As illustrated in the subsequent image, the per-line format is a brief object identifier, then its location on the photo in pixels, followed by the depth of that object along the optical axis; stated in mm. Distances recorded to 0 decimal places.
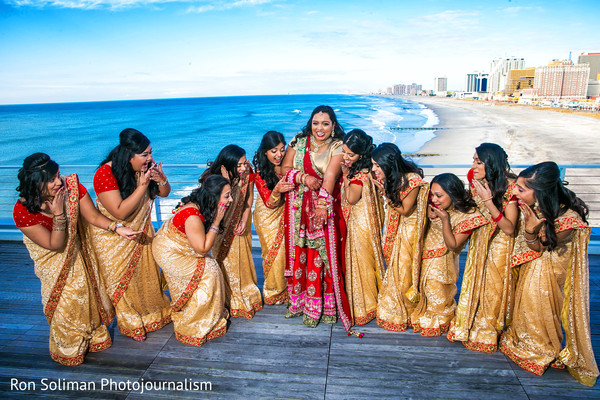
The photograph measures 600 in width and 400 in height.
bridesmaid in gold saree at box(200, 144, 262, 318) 3611
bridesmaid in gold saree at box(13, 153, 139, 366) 2762
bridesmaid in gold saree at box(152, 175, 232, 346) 3135
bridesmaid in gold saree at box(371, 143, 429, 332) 3057
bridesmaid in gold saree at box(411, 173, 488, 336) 3010
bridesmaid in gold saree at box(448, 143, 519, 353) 2871
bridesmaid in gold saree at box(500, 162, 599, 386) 2619
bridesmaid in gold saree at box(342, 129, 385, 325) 3152
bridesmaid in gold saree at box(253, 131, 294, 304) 3447
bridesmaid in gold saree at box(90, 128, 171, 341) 3119
